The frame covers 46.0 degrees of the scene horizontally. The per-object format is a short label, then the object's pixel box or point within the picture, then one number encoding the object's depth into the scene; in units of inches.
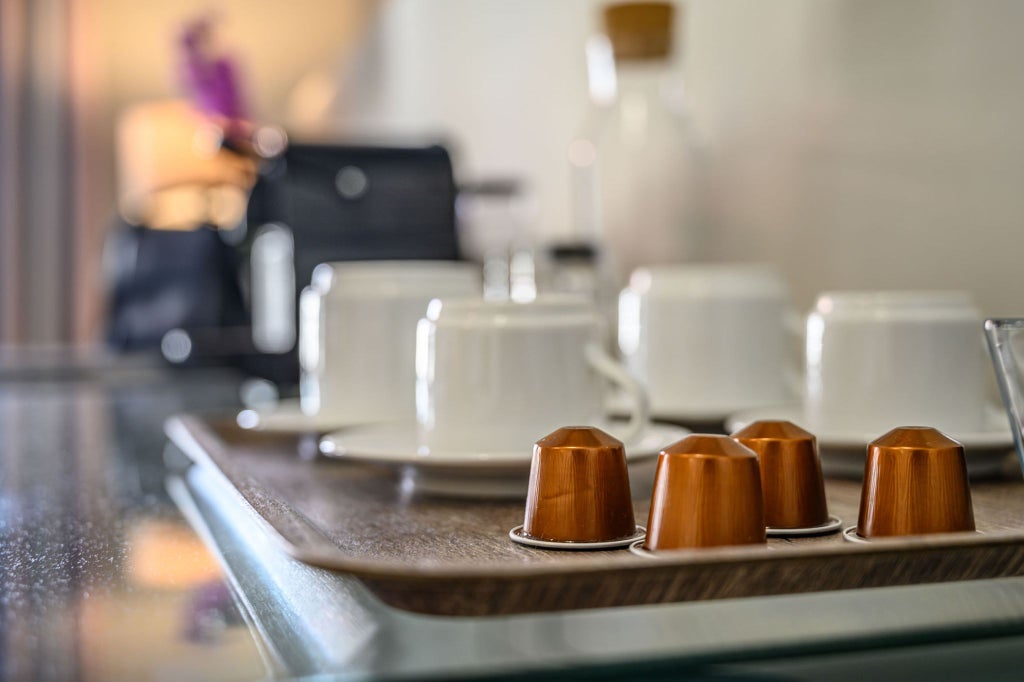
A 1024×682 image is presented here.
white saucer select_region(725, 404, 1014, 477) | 22.6
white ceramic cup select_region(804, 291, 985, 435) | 23.5
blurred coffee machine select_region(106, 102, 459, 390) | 54.6
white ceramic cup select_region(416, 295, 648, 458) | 23.2
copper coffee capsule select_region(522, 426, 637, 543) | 17.2
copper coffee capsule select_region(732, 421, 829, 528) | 17.9
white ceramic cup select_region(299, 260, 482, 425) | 30.5
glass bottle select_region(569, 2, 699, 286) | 41.7
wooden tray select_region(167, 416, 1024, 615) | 13.6
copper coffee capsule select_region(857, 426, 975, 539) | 16.4
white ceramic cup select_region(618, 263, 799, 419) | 31.6
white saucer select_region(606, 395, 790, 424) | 30.7
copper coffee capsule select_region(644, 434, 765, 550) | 15.5
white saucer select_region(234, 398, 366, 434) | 29.9
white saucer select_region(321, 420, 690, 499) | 22.1
